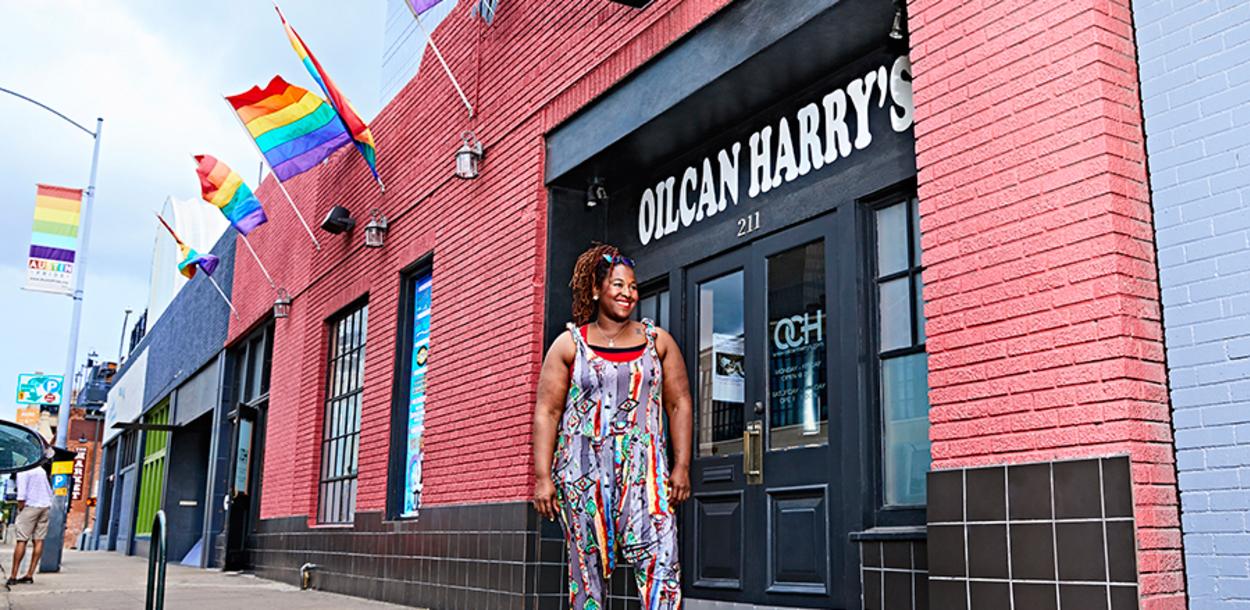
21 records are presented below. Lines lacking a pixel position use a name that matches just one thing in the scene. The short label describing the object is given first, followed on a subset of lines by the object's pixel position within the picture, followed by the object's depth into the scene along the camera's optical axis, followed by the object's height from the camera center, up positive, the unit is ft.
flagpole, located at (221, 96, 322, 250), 37.24 +11.23
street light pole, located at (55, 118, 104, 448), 60.64 +13.04
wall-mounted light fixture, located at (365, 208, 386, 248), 34.55 +8.71
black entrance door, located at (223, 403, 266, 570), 48.75 +1.50
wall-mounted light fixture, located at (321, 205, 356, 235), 37.50 +9.79
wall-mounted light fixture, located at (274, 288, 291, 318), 45.55 +8.48
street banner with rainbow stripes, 59.16 +14.39
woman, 14.14 +1.02
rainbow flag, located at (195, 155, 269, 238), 48.21 +13.54
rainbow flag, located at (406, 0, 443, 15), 27.43 +12.32
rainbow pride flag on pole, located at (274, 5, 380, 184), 32.50 +12.02
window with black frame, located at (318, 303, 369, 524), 37.17 +3.47
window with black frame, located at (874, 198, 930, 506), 16.79 +2.56
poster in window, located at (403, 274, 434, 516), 31.63 +3.46
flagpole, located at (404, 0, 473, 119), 28.83 +11.45
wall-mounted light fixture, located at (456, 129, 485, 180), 27.81 +8.80
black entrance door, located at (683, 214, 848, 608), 18.57 +1.77
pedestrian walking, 42.47 +0.12
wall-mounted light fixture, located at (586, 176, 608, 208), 25.09 +7.35
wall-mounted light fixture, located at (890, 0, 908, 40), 16.52 +7.35
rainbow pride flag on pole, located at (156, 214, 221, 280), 59.31 +13.31
